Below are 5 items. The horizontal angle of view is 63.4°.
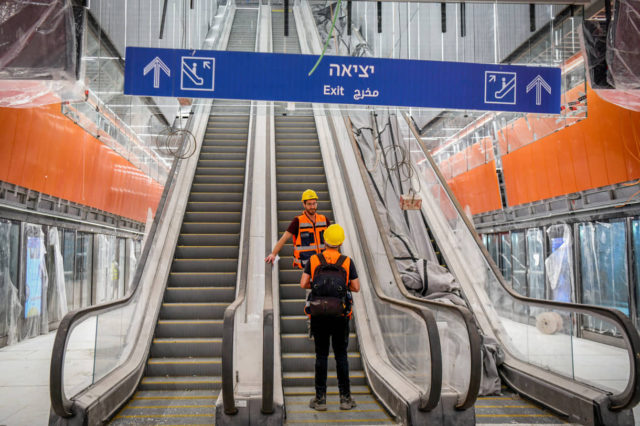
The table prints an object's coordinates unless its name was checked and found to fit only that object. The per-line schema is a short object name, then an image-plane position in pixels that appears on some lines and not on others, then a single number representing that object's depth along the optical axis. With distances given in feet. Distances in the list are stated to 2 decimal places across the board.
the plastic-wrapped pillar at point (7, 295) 24.91
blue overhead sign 21.01
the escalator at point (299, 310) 14.62
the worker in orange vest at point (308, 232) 17.58
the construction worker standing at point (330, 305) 14.06
